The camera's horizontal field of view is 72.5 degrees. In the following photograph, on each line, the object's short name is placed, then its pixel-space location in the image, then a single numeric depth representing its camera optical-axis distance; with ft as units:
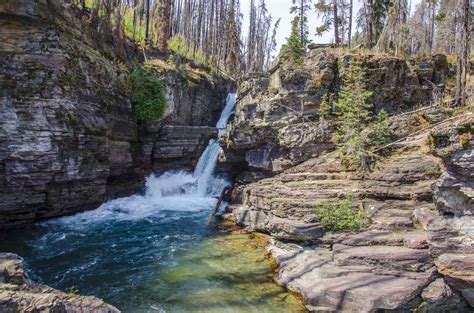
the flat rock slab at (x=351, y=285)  27.27
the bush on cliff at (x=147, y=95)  67.26
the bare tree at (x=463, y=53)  47.52
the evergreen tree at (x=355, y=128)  46.90
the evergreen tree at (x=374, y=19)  80.79
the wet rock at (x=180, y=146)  72.59
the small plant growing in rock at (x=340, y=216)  38.55
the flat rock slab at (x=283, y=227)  39.75
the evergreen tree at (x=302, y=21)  95.40
